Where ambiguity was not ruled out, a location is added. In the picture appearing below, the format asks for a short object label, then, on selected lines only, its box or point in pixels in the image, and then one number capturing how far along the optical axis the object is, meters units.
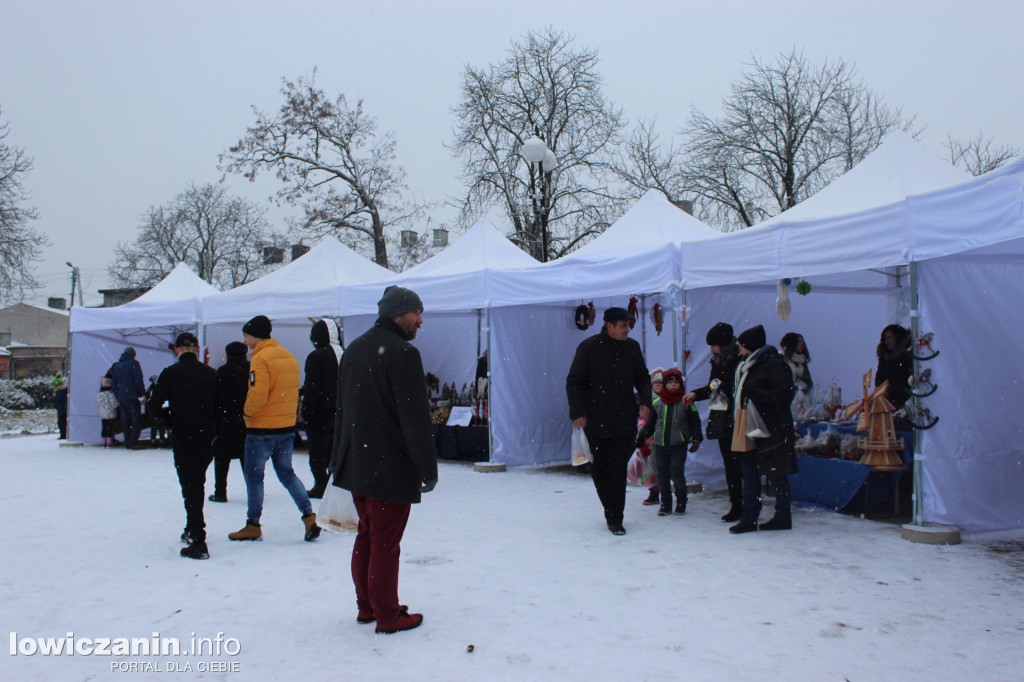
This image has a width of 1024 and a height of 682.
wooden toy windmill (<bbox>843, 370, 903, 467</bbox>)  5.91
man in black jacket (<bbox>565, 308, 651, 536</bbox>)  5.77
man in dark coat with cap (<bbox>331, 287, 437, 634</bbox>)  3.51
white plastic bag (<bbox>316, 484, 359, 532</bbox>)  3.96
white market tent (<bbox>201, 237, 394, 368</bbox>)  11.17
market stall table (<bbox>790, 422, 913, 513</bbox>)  6.25
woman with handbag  5.75
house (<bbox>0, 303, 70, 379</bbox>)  52.78
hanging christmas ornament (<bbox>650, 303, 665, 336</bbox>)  9.36
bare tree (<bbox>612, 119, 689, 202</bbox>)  24.19
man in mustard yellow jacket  5.50
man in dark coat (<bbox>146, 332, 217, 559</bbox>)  5.29
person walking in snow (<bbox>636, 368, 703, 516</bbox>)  6.51
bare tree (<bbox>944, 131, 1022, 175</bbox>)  23.47
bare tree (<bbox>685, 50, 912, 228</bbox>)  22.80
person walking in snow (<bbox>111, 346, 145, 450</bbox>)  12.67
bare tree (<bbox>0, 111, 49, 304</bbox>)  23.81
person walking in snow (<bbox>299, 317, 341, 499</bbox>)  6.29
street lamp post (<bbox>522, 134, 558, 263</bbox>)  11.23
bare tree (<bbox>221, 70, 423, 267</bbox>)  24.48
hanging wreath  10.50
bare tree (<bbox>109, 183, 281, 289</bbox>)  43.03
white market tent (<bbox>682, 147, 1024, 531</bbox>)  5.19
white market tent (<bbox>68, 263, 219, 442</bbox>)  12.73
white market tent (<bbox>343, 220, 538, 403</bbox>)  9.58
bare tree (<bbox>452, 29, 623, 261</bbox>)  21.47
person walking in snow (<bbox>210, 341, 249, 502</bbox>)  6.26
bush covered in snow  27.42
